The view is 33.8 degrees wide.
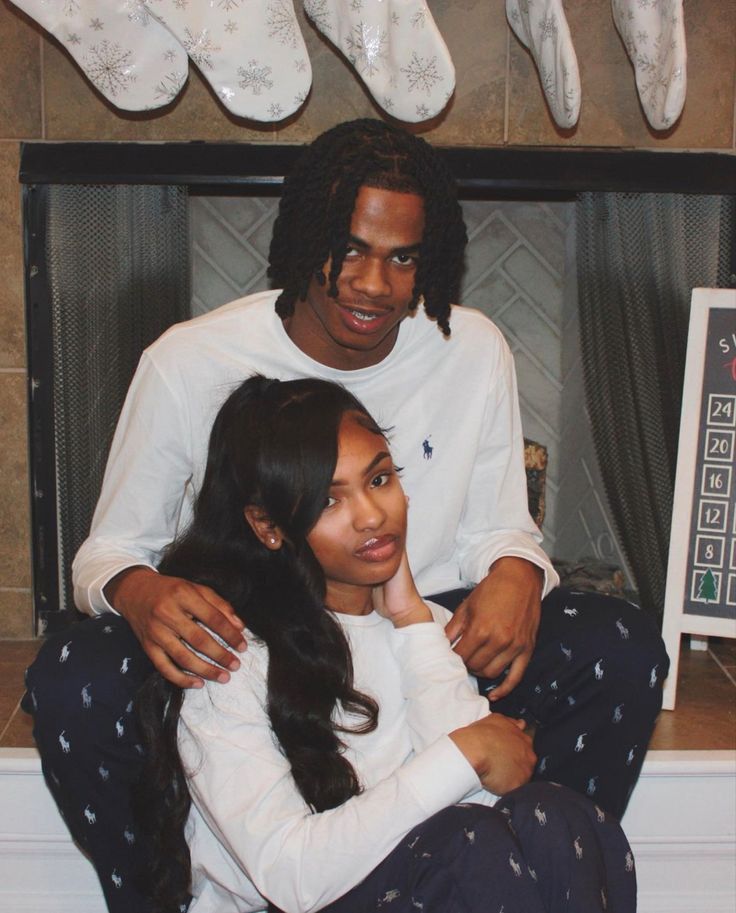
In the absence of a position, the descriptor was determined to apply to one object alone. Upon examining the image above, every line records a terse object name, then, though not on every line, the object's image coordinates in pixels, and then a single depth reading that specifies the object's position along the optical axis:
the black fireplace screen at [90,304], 1.99
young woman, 1.10
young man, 1.33
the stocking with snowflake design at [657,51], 1.78
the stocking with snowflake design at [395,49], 1.76
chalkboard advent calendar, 1.88
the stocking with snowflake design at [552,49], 1.77
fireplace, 1.95
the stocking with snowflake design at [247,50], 1.76
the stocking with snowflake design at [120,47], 1.78
